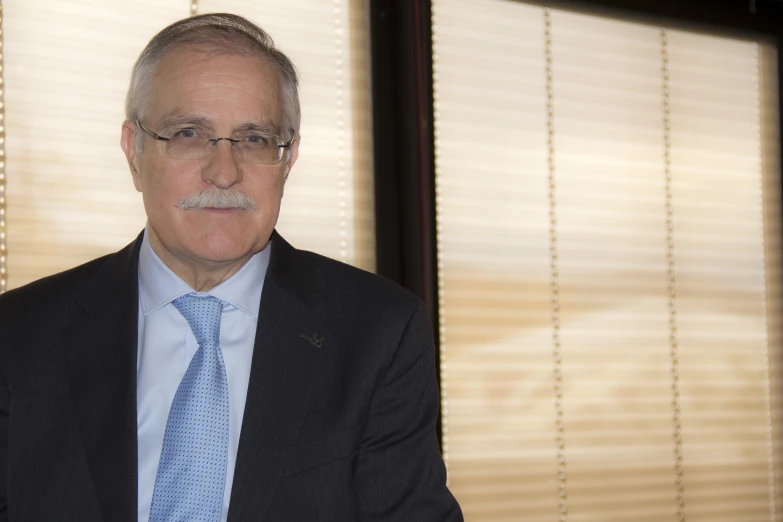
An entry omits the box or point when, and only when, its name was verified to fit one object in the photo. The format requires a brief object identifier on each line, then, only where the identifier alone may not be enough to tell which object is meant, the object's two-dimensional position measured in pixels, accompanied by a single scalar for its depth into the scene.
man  1.45
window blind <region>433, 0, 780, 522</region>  3.03
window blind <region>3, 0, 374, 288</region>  2.36
